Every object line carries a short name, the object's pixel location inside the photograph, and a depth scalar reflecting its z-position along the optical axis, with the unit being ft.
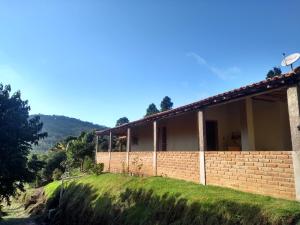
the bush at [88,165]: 61.60
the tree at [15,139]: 35.97
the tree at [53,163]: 99.17
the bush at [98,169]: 56.68
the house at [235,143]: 21.10
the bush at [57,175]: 83.73
